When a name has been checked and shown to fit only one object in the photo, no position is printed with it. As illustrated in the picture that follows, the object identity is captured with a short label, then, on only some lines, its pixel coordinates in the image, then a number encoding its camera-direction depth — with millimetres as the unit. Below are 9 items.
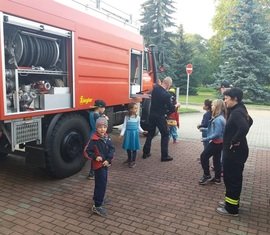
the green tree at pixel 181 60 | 23825
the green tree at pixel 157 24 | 23310
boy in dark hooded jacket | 3073
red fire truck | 3244
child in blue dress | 4657
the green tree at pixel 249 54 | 16993
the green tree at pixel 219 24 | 26617
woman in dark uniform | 3121
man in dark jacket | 5135
